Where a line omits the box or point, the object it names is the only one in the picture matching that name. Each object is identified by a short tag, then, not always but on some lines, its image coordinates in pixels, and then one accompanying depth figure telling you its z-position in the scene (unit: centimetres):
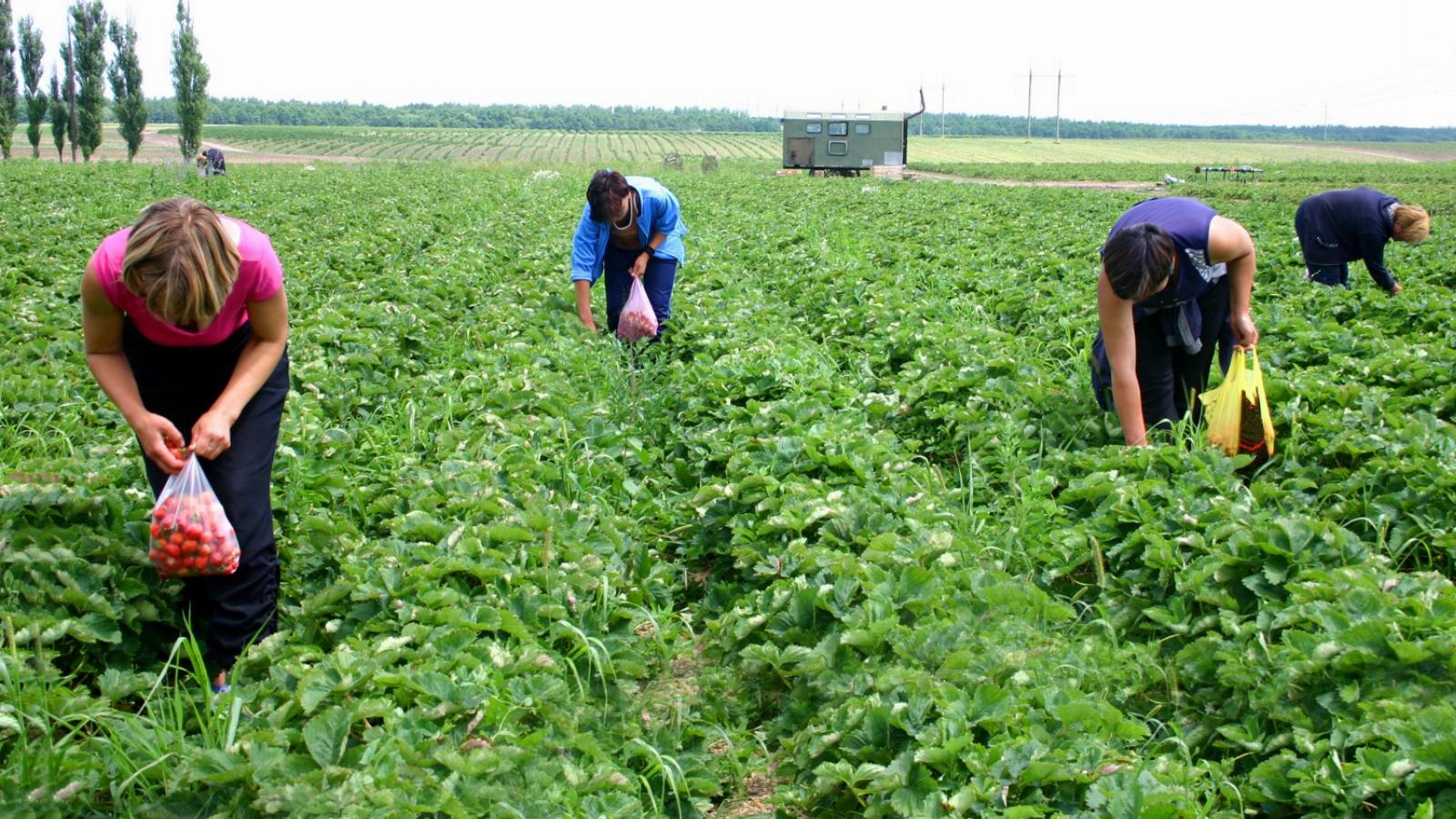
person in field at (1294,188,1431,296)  781
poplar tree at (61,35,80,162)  5238
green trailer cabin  4669
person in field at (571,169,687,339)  687
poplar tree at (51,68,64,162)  5284
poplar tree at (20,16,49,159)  5203
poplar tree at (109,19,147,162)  5388
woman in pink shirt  315
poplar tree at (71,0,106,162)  5284
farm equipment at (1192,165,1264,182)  3747
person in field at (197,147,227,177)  2898
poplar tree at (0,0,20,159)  4831
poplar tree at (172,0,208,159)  5450
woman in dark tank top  476
